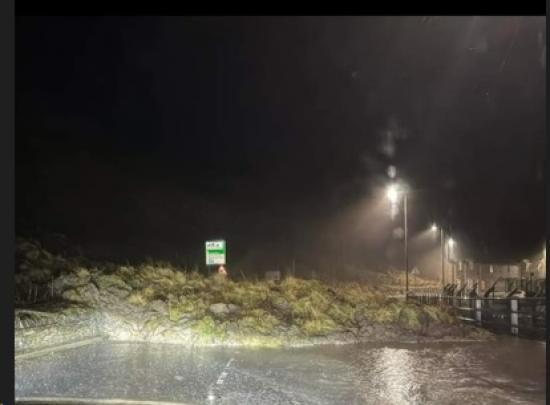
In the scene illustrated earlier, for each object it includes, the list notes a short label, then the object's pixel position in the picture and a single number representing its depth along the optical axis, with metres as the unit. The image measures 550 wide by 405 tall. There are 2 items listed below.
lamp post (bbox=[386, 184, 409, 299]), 14.19
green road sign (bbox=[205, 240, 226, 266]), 11.16
